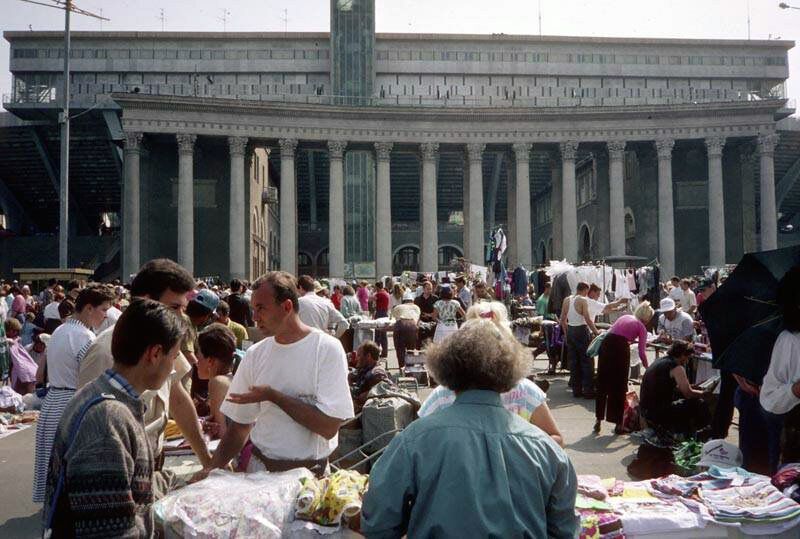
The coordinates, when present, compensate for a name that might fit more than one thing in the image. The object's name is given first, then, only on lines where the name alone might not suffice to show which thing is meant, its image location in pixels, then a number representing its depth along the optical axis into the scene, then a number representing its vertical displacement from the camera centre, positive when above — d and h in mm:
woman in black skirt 9859 -1240
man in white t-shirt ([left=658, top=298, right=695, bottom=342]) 12398 -786
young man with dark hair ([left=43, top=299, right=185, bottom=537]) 2670 -643
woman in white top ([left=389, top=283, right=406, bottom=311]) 19734 -256
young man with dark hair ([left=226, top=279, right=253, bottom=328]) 10930 -333
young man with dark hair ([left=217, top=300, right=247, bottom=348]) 9023 -491
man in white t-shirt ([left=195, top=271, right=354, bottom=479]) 4246 -659
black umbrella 5770 -304
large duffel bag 6914 -1315
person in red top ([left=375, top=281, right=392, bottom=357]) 19344 -548
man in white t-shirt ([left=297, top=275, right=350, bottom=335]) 10234 -365
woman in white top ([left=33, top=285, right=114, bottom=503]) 6488 -676
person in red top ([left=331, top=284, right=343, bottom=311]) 21938 -420
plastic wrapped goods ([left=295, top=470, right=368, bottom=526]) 3830 -1202
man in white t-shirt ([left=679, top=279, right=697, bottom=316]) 19359 -523
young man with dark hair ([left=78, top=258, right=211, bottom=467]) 4116 -538
